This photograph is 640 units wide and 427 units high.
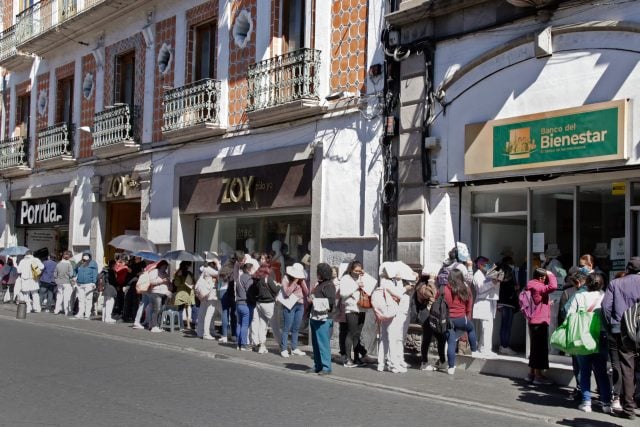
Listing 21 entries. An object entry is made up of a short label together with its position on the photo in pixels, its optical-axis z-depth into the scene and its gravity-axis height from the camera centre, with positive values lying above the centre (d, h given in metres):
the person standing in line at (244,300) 14.80 -0.81
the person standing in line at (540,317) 11.46 -0.78
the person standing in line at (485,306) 13.23 -0.75
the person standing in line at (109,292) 19.80 -0.97
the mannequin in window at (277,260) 17.59 -0.15
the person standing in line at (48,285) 22.42 -0.96
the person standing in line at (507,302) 13.28 -0.69
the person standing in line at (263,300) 14.38 -0.79
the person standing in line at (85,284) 20.67 -0.84
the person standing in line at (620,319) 9.32 -0.65
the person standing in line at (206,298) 16.73 -0.90
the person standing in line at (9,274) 24.80 -0.77
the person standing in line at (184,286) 17.72 -0.73
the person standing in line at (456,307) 12.28 -0.73
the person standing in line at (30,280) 21.94 -0.81
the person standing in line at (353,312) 13.05 -0.87
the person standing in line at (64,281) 21.27 -0.80
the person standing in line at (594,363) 9.77 -1.18
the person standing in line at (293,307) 13.84 -0.89
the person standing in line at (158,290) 17.94 -0.82
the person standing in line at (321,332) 12.09 -1.10
